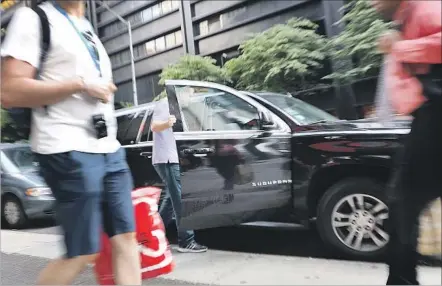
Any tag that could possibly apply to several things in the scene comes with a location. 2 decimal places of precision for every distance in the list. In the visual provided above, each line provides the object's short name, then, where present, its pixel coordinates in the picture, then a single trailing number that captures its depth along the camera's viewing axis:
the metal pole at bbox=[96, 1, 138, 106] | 19.06
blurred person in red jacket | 1.85
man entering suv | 4.41
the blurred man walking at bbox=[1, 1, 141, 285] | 1.90
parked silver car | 7.62
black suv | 3.87
